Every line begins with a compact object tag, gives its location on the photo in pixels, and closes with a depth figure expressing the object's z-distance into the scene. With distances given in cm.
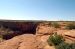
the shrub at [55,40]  439
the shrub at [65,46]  388
